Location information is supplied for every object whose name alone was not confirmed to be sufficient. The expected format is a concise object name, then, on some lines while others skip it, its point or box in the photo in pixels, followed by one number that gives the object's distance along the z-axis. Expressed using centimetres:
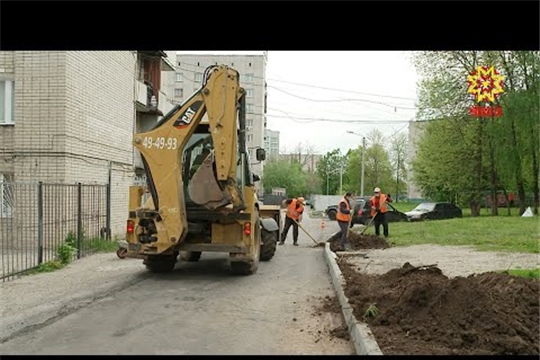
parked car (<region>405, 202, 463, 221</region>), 3584
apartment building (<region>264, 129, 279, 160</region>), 10201
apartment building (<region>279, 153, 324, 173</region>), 10412
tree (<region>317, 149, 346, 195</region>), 9912
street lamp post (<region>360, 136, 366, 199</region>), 4953
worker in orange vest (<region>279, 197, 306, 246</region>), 1767
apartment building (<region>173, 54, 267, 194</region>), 6638
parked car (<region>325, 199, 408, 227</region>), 2905
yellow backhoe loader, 960
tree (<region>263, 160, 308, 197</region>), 8325
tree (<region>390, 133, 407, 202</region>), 7706
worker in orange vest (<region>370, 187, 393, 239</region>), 1817
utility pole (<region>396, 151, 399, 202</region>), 7662
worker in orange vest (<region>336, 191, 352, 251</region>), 1518
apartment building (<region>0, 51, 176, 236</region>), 1579
